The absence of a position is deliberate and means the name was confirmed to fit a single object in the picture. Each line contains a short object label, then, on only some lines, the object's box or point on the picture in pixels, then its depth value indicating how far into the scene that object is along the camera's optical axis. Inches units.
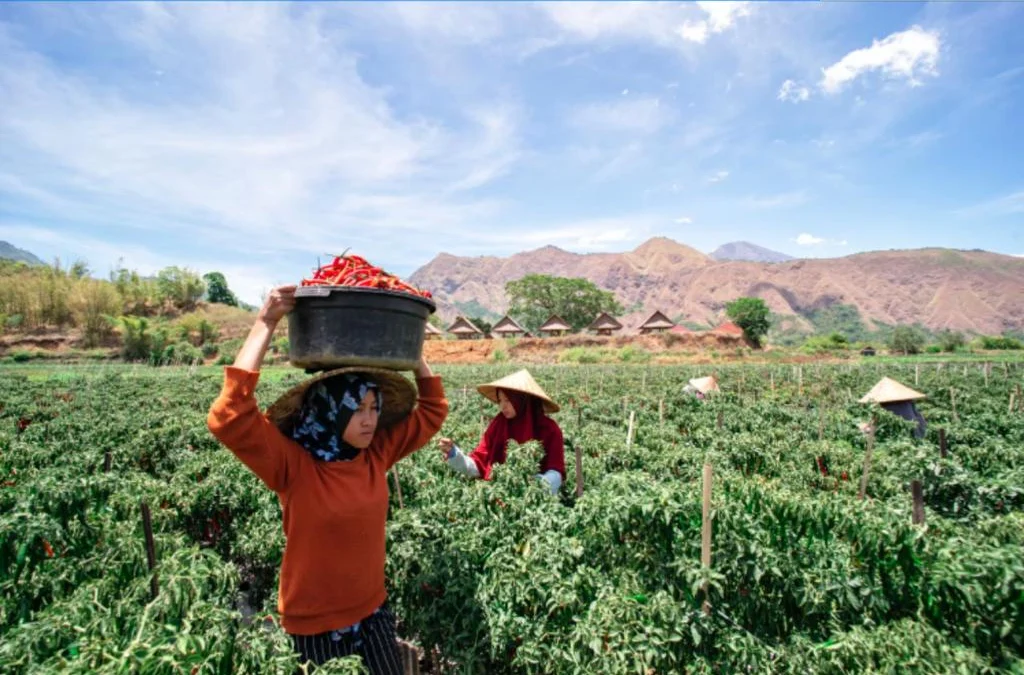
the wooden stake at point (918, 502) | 143.3
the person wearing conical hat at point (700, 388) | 591.2
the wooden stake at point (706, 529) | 110.7
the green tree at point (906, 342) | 2402.8
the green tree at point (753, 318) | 2568.9
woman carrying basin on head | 89.8
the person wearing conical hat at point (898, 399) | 327.9
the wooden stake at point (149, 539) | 115.6
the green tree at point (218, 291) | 3592.5
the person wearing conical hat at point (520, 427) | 172.1
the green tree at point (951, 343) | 2322.8
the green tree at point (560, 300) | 3090.6
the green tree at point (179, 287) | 2679.6
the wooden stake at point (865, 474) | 228.2
